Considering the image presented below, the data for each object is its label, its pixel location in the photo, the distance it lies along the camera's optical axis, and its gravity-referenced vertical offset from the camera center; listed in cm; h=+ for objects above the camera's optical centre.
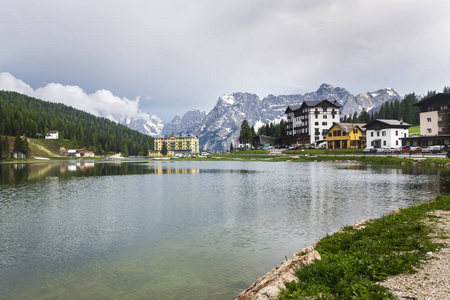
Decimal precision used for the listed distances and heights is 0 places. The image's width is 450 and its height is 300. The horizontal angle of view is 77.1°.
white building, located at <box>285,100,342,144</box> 17812 +2044
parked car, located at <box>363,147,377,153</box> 10972 -75
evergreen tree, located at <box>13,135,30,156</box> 19721 +725
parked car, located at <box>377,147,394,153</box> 10115 -80
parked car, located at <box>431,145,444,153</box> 8884 -77
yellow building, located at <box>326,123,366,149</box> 13862 +660
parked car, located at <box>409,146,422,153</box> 9531 -98
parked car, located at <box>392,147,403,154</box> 9856 -121
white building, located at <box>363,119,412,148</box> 11612 +644
